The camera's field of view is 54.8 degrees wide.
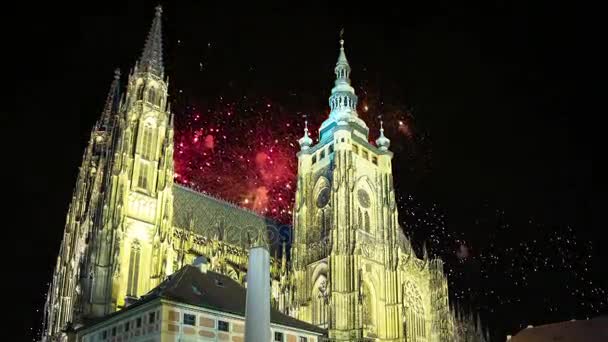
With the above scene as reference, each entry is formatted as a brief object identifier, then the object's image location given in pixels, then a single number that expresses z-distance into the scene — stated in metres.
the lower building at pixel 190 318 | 32.91
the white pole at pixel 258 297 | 19.78
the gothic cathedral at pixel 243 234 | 50.81
